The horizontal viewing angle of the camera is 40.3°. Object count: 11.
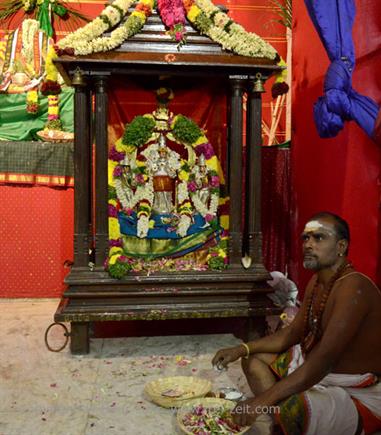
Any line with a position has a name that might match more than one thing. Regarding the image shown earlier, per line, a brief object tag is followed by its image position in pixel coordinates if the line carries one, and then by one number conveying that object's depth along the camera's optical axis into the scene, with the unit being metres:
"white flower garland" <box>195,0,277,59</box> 4.53
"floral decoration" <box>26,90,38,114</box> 6.61
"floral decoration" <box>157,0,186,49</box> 4.57
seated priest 2.54
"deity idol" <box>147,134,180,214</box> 4.99
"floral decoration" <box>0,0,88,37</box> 7.20
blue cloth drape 3.64
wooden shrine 4.43
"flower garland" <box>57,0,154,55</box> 4.34
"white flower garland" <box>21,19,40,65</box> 6.86
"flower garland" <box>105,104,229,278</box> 4.80
